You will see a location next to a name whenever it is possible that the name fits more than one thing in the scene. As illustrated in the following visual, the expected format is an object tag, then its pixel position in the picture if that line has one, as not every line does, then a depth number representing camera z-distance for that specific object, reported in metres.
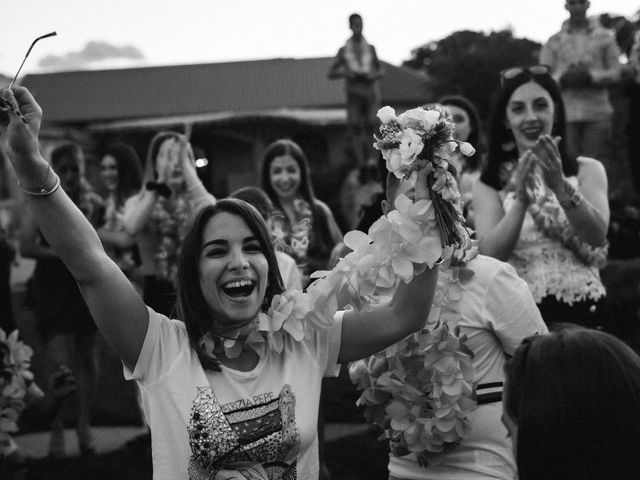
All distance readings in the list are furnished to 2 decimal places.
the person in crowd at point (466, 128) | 5.18
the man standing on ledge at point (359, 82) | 10.98
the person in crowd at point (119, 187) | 5.89
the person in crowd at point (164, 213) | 5.25
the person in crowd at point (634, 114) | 6.85
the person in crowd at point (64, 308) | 5.47
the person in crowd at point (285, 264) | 4.23
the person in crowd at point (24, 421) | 4.19
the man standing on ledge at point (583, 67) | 7.02
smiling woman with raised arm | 2.12
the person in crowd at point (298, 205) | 5.03
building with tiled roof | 29.25
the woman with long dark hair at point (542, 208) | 3.55
